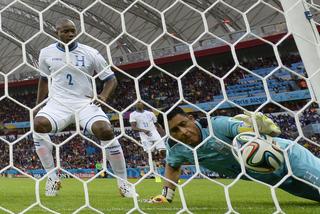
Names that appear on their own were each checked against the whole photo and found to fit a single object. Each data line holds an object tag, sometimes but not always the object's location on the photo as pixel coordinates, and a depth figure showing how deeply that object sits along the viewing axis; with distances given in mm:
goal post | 1800
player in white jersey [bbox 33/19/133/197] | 3447
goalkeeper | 2336
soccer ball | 2156
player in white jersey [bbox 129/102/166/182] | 7155
